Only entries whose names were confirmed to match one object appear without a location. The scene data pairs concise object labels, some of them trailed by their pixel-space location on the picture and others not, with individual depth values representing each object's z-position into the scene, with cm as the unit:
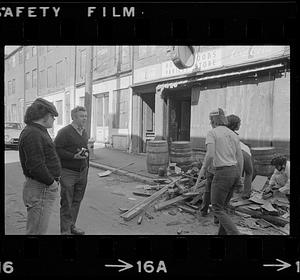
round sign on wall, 635
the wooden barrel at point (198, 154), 588
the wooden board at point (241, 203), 452
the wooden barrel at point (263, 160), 504
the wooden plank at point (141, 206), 431
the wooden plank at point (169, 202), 469
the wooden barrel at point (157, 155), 624
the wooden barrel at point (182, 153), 589
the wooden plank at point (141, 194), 523
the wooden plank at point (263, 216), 391
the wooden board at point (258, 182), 493
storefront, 613
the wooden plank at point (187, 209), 458
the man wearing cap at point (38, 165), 264
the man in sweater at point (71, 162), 326
